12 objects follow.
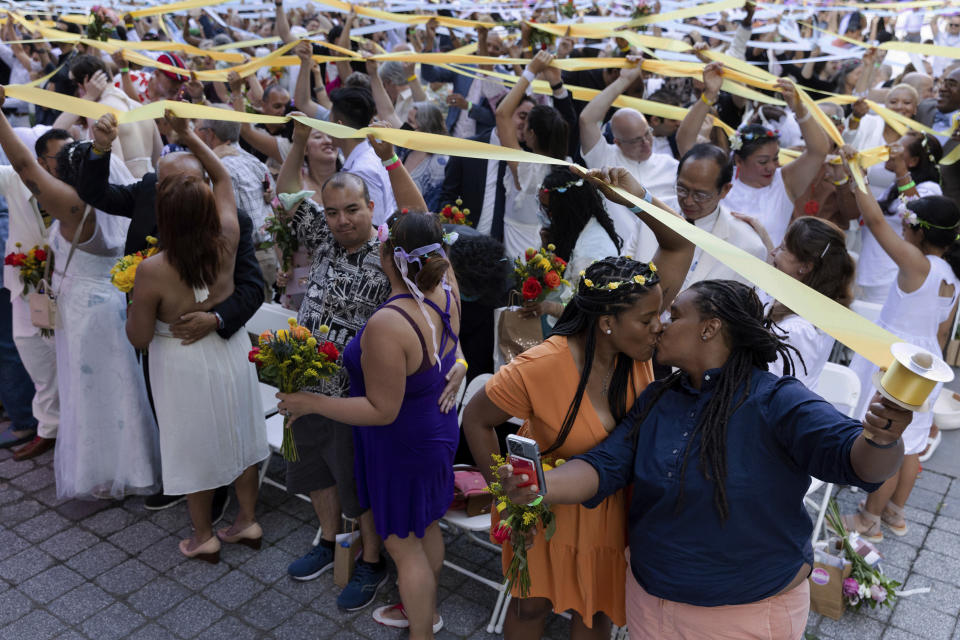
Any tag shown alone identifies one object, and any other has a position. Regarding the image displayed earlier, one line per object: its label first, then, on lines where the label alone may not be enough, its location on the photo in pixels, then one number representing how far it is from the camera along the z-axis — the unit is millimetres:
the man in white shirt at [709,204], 4086
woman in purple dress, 3025
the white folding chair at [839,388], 4312
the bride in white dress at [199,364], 3633
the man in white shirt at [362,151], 5039
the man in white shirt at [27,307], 4629
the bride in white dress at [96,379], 4430
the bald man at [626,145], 5363
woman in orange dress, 2562
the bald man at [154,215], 3850
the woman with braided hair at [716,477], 2174
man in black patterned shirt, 3697
